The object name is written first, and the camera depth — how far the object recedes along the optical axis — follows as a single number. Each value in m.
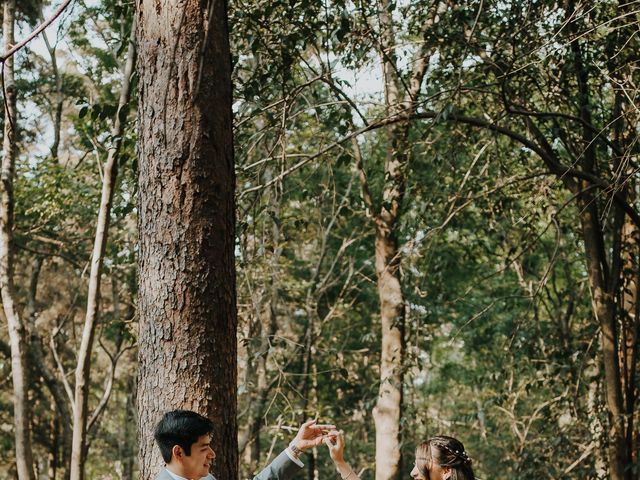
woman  3.78
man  3.02
